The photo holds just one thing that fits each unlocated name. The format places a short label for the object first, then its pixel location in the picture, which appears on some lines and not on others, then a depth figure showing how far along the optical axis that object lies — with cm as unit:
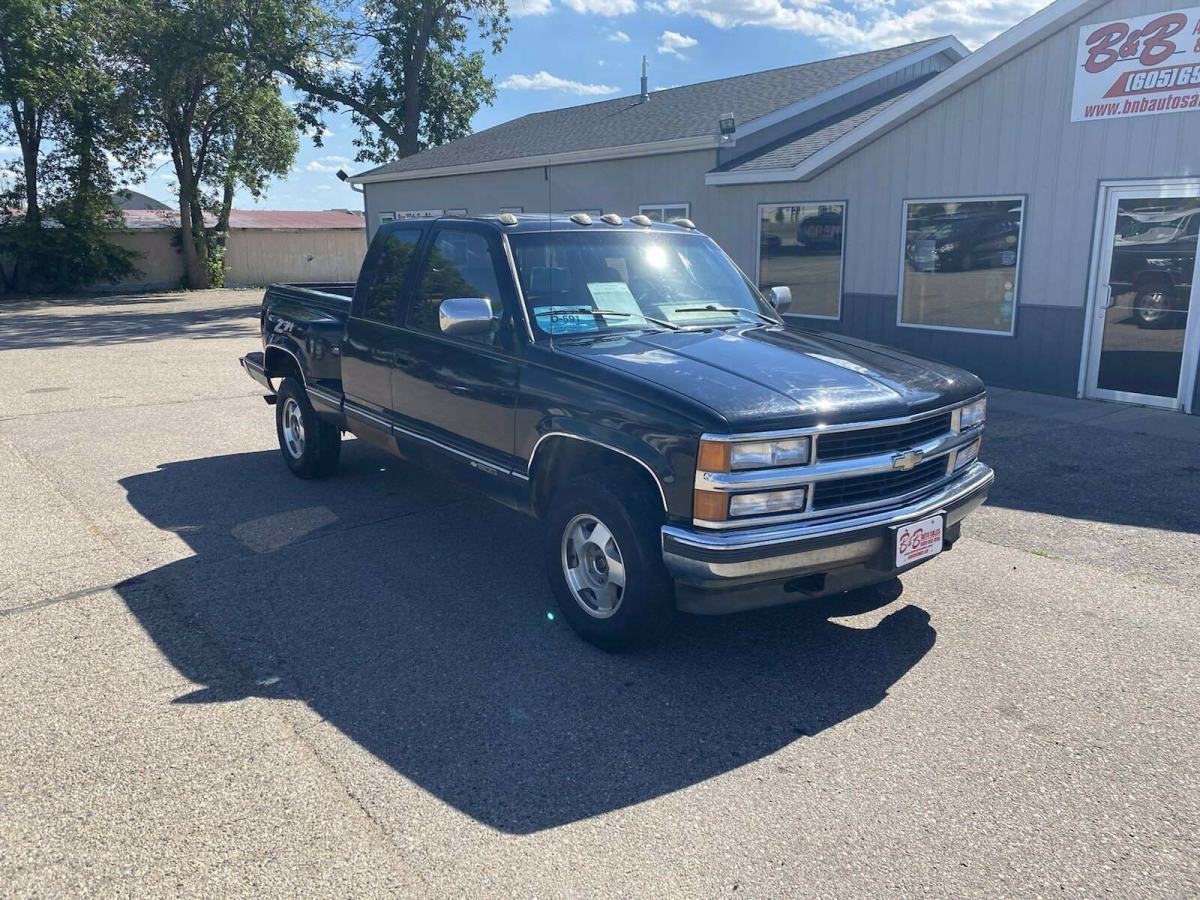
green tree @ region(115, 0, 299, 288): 2703
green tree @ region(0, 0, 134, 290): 2622
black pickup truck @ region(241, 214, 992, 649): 392
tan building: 3269
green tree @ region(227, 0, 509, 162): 2855
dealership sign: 966
